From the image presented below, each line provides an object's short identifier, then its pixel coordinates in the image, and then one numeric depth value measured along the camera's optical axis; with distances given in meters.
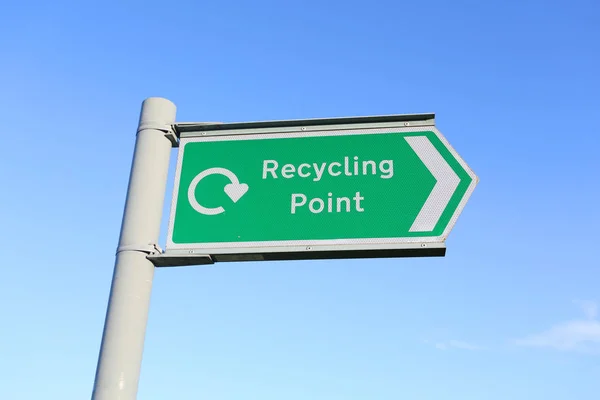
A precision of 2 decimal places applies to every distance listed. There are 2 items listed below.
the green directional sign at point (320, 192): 2.77
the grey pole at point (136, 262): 2.58
